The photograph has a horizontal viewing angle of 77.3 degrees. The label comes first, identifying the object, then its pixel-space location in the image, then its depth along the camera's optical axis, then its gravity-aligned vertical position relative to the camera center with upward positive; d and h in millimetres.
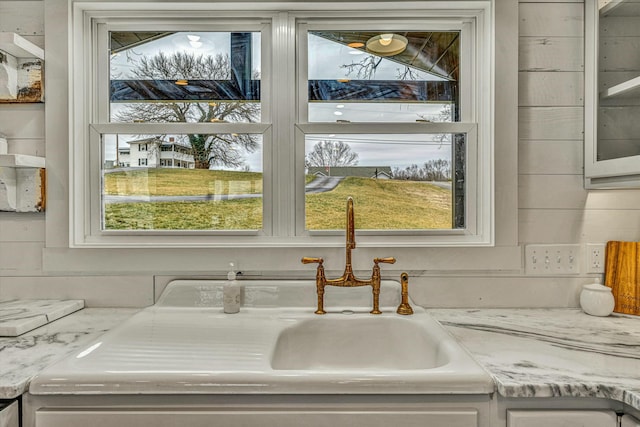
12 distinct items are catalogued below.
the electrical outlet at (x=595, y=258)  1548 -189
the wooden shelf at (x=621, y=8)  1282 +678
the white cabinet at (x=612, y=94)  1284 +398
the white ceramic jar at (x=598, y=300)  1425 -327
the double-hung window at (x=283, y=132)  1601 +311
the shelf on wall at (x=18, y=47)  1357 +579
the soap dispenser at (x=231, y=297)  1428 -311
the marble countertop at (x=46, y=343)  896 -376
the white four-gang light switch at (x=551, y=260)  1553 -197
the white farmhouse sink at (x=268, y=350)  894 -380
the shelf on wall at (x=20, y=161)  1345 +171
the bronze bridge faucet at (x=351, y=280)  1406 -251
